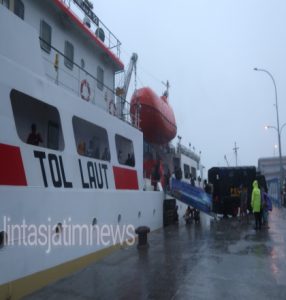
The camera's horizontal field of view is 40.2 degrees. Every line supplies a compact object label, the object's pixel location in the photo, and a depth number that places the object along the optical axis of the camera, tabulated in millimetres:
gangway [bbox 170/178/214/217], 16312
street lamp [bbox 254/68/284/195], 27195
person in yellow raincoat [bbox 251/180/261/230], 13328
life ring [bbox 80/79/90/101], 9812
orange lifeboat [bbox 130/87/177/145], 15992
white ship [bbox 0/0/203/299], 6082
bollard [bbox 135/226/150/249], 10102
